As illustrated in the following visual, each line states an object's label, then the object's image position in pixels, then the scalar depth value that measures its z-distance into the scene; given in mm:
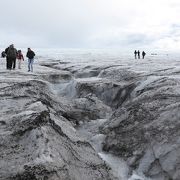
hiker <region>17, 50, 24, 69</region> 17316
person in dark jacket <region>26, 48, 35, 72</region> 16290
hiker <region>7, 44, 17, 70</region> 15216
